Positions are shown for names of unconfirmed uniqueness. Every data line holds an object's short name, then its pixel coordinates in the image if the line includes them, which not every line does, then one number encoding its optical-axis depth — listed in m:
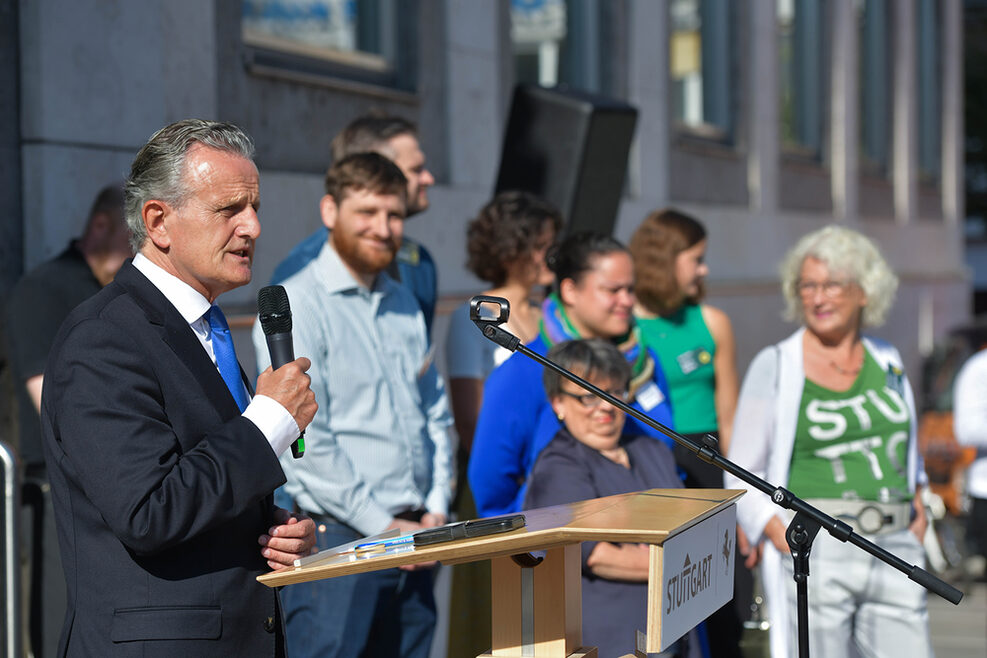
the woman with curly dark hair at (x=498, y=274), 9.43
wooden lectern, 4.39
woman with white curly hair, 8.28
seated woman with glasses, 7.11
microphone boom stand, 5.14
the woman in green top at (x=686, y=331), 10.08
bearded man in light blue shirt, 7.42
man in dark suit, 4.37
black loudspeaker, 11.00
